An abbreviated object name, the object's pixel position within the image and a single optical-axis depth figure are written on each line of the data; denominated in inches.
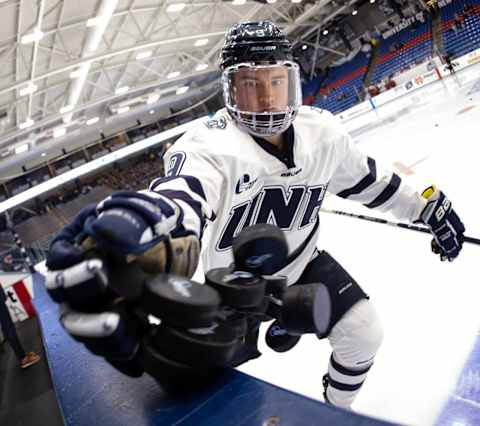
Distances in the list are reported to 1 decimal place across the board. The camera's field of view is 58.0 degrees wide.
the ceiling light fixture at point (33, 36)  325.5
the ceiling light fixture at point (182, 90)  825.7
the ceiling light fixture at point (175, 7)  413.5
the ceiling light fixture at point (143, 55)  518.9
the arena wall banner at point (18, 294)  199.2
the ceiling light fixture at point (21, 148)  744.1
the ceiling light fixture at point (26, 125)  593.0
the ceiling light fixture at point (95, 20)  347.6
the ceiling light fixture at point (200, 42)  579.2
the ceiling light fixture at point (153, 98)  766.1
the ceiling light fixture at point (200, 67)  656.4
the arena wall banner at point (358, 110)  422.0
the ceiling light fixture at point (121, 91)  590.9
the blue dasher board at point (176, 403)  34.8
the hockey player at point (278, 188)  41.3
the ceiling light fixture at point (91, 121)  778.5
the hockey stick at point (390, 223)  94.6
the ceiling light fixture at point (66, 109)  575.5
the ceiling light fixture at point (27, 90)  441.6
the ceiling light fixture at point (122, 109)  743.6
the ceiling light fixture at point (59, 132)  729.7
